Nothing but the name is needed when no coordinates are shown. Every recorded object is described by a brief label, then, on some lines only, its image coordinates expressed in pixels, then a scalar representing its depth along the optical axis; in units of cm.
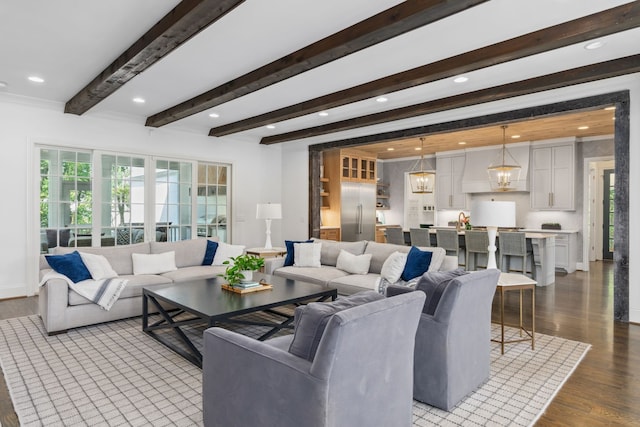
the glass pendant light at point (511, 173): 786
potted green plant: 373
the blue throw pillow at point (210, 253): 536
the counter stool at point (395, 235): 691
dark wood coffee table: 307
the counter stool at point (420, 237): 652
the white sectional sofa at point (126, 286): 370
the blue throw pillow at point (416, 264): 409
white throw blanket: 385
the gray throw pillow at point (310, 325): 168
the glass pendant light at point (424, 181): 780
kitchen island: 599
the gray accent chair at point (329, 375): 155
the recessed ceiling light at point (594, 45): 324
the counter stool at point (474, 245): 609
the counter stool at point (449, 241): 633
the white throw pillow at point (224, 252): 533
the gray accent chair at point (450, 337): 234
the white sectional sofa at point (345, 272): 414
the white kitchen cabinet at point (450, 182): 907
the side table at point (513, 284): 323
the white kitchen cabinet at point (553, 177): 758
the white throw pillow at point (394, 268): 417
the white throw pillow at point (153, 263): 464
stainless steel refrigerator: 810
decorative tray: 364
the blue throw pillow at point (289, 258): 528
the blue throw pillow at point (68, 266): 395
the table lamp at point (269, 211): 652
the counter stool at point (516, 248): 584
